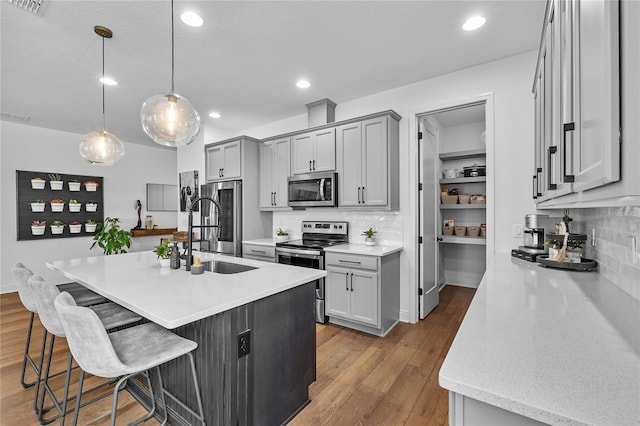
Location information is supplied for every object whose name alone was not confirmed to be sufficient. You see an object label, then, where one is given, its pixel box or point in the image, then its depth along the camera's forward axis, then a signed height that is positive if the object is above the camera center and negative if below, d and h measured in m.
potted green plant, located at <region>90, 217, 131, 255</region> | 4.43 -0.44
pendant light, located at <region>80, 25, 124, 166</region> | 2.75 +0.63
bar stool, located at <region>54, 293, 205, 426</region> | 1.21 -0.68
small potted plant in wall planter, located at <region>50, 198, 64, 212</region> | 5.06 +0.13
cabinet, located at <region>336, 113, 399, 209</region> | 3.29 +0.58
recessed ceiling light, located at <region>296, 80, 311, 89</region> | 3.38 +1.54
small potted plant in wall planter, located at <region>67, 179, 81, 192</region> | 5.21 +0.50
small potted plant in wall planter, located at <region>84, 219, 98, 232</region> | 5.44 -0.26
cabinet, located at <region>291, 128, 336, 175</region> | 3.70 +0.81
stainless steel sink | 2.28 -0.46
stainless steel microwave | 3.65 +0.29
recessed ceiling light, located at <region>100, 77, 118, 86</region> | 3.31 +1.55
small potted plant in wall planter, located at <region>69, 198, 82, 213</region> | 5.25 +0.12
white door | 3.45 -0.12
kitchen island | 1.45 -0.67
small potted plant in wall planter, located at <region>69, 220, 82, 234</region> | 5.25 -0.27
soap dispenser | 2.19 -0.36
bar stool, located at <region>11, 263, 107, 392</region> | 1.91 -0.63
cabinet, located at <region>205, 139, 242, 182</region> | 4.41 +0.83
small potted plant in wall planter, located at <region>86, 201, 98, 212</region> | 5.45 +0.12
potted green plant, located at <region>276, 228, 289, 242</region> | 4.32 -0.38
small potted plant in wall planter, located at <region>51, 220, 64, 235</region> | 5.03 -0.26
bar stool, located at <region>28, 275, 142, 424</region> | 1.61 -0.65
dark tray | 1.77 -0.35
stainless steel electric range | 3.41 -0.43
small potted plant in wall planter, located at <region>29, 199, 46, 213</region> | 4.85 +0.11
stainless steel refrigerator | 4.34 -0.11
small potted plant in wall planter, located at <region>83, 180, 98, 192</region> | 5.42 +0.50
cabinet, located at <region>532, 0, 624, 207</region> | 0.65 +0.36
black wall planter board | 4.77 +0.17
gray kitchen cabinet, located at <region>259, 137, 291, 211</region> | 4.20 +0.59
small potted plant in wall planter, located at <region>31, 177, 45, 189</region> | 4.84 +0.50
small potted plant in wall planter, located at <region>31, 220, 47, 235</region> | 4.82 -0.25
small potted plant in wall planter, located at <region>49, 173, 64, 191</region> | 5.02 +0.54
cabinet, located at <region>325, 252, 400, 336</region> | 3.02 -0.89
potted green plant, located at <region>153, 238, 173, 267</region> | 2.24 -0.33
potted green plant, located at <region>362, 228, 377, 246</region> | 3.51 -0.33
